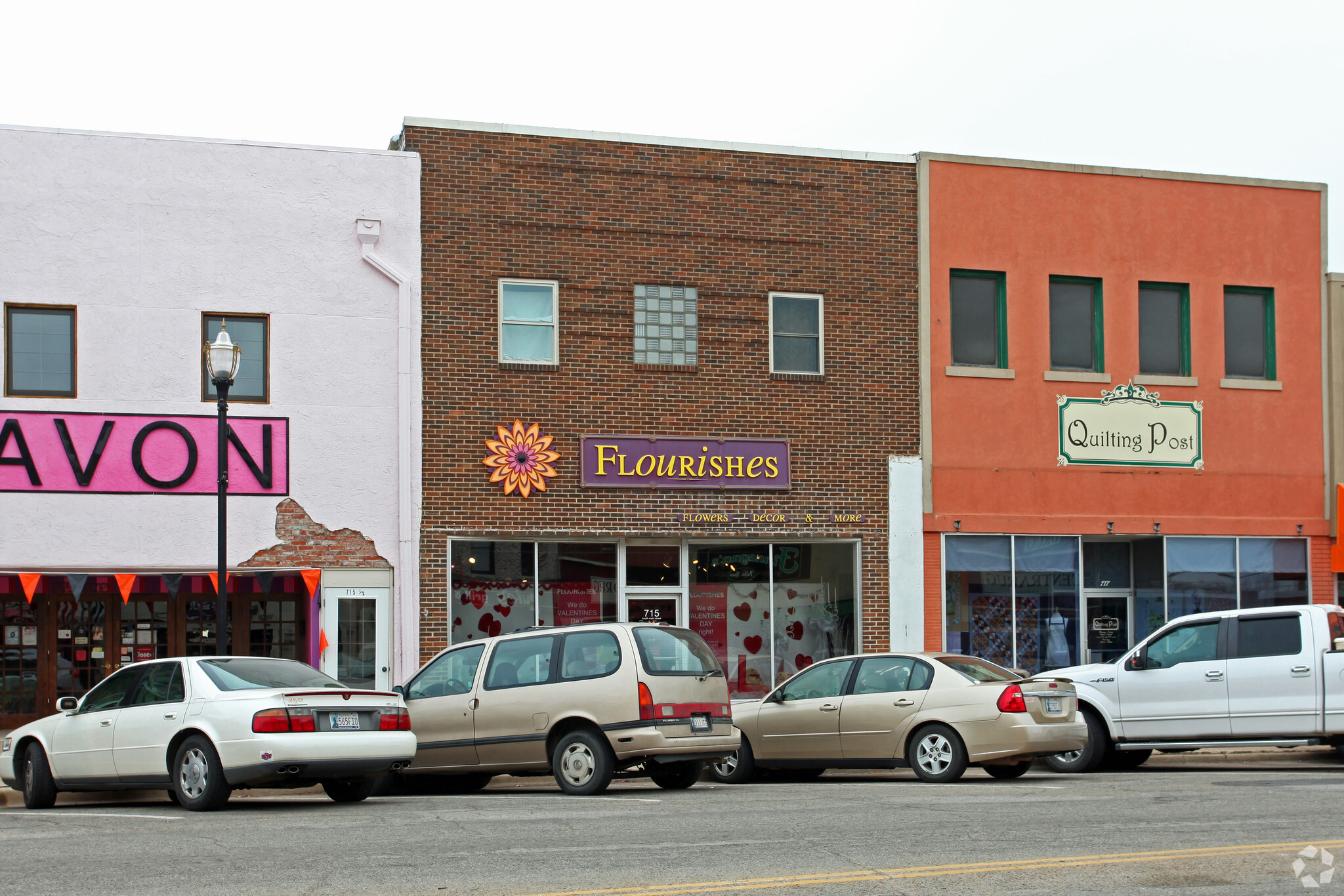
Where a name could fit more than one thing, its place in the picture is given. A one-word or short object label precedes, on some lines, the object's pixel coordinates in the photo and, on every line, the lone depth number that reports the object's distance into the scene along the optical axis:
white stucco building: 20.22
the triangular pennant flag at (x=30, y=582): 19.58
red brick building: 21.81
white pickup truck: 15.58
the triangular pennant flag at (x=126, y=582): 19.94
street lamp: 16.08
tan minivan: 13.45
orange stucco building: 23.56
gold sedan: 14.45
